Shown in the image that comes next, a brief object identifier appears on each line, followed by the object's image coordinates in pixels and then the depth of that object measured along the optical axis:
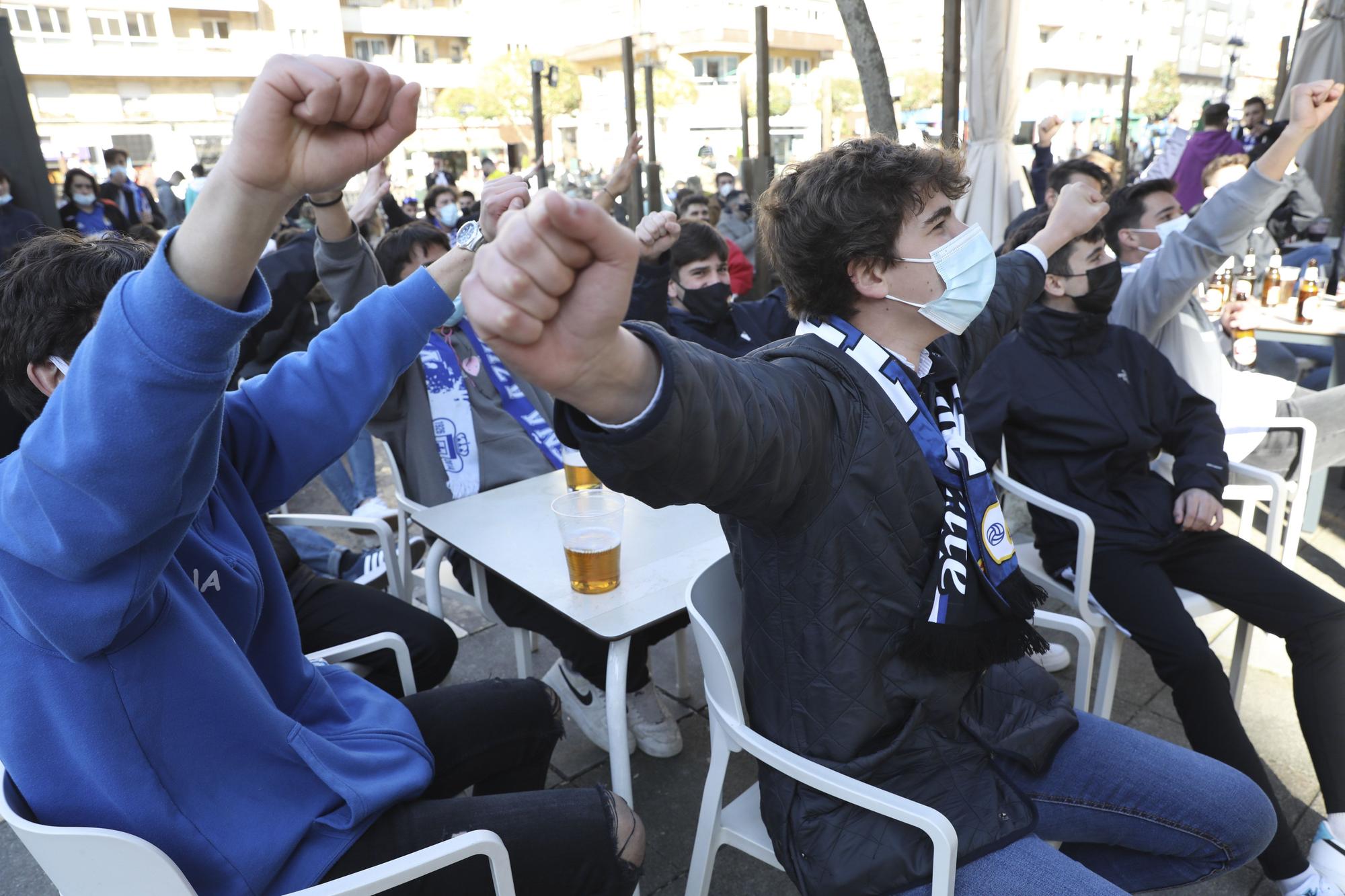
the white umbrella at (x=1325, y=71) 7.03
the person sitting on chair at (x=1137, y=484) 2.11
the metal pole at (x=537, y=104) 12.59
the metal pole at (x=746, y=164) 8.98
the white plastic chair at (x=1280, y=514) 2.65
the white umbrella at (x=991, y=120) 4.71
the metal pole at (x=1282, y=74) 10.42
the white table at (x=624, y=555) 1.76
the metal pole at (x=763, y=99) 7.41
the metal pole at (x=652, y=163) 10.13
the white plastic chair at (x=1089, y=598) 2.26
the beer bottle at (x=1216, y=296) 4.19
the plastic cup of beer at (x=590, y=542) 1.81
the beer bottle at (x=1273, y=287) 4.30
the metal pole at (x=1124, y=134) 14.30
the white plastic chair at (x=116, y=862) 1.05
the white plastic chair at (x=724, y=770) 1.23
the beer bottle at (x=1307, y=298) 3.91
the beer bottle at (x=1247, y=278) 3.66
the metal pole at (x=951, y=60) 5.38
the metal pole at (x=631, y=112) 9.31
